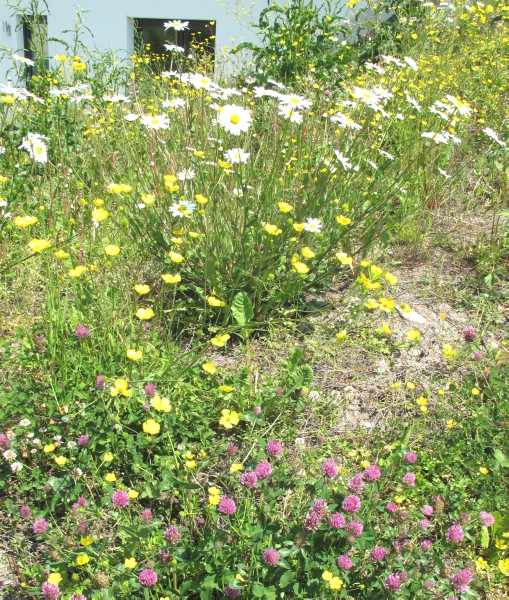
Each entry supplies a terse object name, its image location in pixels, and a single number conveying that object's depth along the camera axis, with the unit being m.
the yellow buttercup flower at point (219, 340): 1.80
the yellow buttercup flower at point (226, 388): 1.83
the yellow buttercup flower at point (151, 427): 1.60
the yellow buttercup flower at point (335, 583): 1.29
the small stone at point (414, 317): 2.64
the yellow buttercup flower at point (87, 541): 1.39
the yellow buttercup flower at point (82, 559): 1.36
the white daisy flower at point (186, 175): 2.43
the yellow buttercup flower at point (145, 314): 1.73
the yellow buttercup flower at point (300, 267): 2.07
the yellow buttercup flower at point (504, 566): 1.58
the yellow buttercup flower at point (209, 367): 1.80
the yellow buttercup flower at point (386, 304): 2.07
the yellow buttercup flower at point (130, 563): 1.33
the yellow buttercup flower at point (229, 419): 1.68
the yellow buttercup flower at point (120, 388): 1.63
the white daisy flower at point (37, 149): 2.55
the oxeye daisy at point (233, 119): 2.20
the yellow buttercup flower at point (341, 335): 1.99
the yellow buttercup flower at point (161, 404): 1.60
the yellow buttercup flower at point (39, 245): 1.87
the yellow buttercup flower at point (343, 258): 2.13
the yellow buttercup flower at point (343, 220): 2.24
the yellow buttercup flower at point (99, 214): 1.94
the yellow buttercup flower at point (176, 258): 1.93
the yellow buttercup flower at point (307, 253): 2.19
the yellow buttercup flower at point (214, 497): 1.41
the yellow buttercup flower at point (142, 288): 1.87
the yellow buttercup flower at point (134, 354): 1.73
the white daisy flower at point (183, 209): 2.26
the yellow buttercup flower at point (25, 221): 1.95
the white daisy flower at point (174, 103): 2.71
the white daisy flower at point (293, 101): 2.33
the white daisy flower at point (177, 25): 3.03
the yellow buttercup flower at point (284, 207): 2.19
